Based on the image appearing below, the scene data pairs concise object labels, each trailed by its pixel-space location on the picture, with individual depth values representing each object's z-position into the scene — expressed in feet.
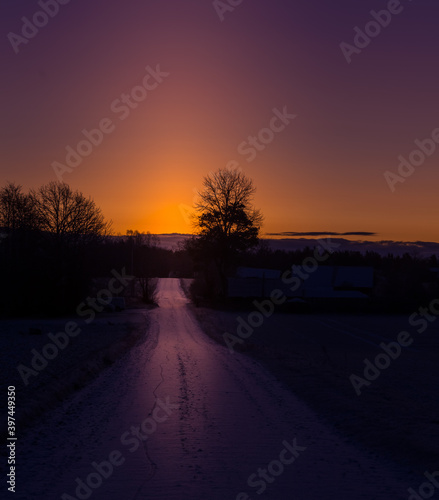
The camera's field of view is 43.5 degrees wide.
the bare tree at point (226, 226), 217.15
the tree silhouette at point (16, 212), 180.55
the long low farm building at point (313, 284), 230.48
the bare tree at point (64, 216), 179.93
